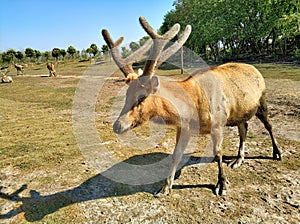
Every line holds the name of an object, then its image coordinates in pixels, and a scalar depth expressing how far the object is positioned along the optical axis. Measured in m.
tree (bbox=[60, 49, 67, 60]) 72.50
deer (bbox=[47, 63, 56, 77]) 30.41
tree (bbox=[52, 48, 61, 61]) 68.89
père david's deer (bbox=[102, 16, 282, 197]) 4.09
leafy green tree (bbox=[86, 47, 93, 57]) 73.12
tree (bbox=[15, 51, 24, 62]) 65.50
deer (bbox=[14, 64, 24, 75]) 35.96
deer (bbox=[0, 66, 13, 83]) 26.67
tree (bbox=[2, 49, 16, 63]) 60.84
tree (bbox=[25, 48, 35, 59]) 70.66
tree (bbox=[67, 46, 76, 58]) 75.44
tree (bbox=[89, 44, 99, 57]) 73.44
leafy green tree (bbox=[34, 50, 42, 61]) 72.95
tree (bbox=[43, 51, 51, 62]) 74.10
